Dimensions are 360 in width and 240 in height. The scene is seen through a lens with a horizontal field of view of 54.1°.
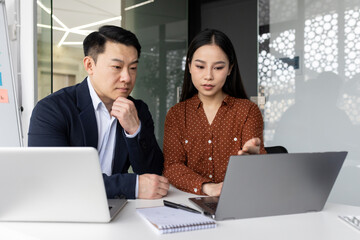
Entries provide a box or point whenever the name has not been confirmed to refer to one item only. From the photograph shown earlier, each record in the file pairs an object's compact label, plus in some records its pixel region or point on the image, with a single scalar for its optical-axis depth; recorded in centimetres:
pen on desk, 109
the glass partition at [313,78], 292
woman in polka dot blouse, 176
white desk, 89
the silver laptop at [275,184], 96
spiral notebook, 91
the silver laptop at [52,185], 89
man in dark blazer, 152
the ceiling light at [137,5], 363
